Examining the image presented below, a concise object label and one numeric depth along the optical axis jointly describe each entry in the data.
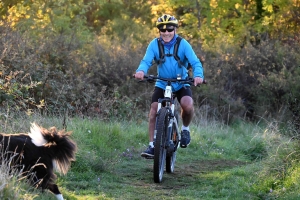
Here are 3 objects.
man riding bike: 16.70
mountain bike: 15.38
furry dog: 12.37
